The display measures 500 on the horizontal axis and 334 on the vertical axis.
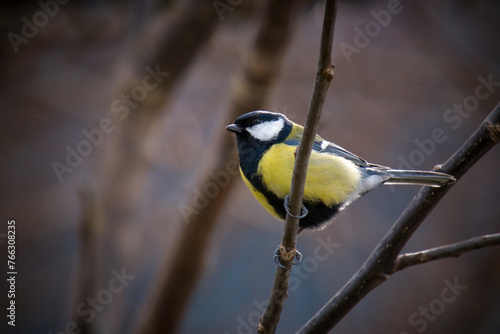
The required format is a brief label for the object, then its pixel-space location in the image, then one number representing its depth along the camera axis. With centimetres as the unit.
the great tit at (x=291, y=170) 300
